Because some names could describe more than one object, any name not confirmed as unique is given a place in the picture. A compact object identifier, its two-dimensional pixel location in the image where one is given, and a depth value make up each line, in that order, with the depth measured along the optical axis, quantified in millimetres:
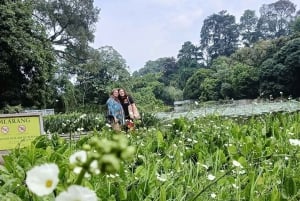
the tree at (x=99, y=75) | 27812
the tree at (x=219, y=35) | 69000
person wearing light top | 6559
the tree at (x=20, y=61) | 19188
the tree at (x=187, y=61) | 53150
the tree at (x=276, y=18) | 72125
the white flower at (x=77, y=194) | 407
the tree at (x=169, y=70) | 55262
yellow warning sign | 3889
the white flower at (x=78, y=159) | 424
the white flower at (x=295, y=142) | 1485
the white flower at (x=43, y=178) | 418
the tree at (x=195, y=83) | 42406
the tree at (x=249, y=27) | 70438
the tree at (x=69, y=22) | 27219
